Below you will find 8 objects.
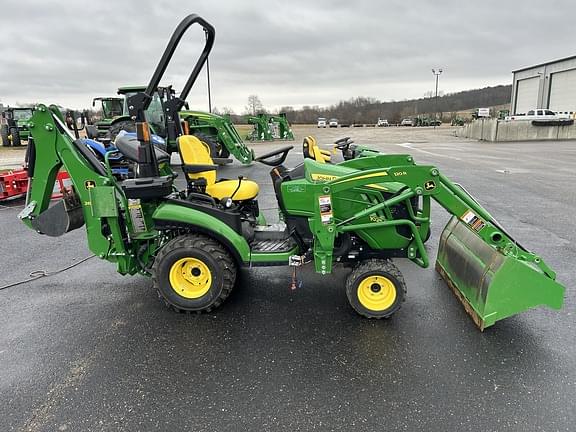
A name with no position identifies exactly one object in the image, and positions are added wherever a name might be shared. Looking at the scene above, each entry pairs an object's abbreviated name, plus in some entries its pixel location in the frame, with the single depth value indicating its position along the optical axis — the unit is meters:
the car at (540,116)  32.50
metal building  43.33
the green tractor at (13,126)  21.83
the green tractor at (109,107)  15.81
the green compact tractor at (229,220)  3.26
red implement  7.74
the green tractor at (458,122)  58.36
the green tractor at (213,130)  12.70
